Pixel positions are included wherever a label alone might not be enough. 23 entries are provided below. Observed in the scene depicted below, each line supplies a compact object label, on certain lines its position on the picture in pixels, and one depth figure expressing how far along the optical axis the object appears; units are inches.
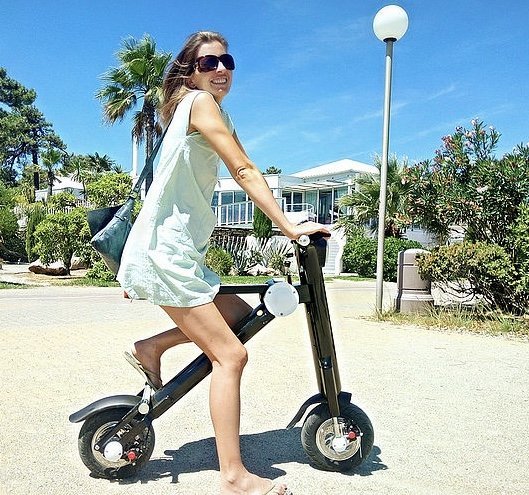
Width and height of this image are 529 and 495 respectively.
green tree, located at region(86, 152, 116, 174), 1844.2
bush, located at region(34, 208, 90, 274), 698.2
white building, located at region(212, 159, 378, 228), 1428.4
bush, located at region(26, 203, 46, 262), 921.5
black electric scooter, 104.4
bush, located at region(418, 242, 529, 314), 328.8
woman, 96.8
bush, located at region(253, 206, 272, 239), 938.7
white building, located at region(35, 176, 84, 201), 1586.4
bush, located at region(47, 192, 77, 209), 845.8
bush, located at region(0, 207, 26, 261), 959.0
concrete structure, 360.2
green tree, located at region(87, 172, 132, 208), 691.4
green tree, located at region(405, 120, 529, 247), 336.8
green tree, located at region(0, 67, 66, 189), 2180.1
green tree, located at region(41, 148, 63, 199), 1681.8
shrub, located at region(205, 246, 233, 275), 785.6
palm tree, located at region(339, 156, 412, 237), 879.2
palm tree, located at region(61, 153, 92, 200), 1763.4
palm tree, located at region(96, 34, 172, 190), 937.5
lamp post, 346.6
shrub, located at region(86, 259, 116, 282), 677.9
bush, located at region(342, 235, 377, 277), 888.3
